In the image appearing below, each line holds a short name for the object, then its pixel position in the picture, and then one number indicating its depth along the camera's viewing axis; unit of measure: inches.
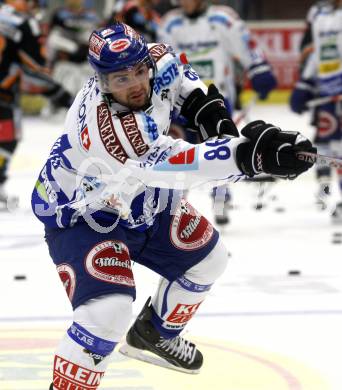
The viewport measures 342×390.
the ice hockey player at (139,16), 598.5
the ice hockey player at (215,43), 521.7
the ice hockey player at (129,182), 242.3
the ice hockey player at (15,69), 547.8
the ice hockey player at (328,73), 526.0
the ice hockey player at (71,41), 918.2
